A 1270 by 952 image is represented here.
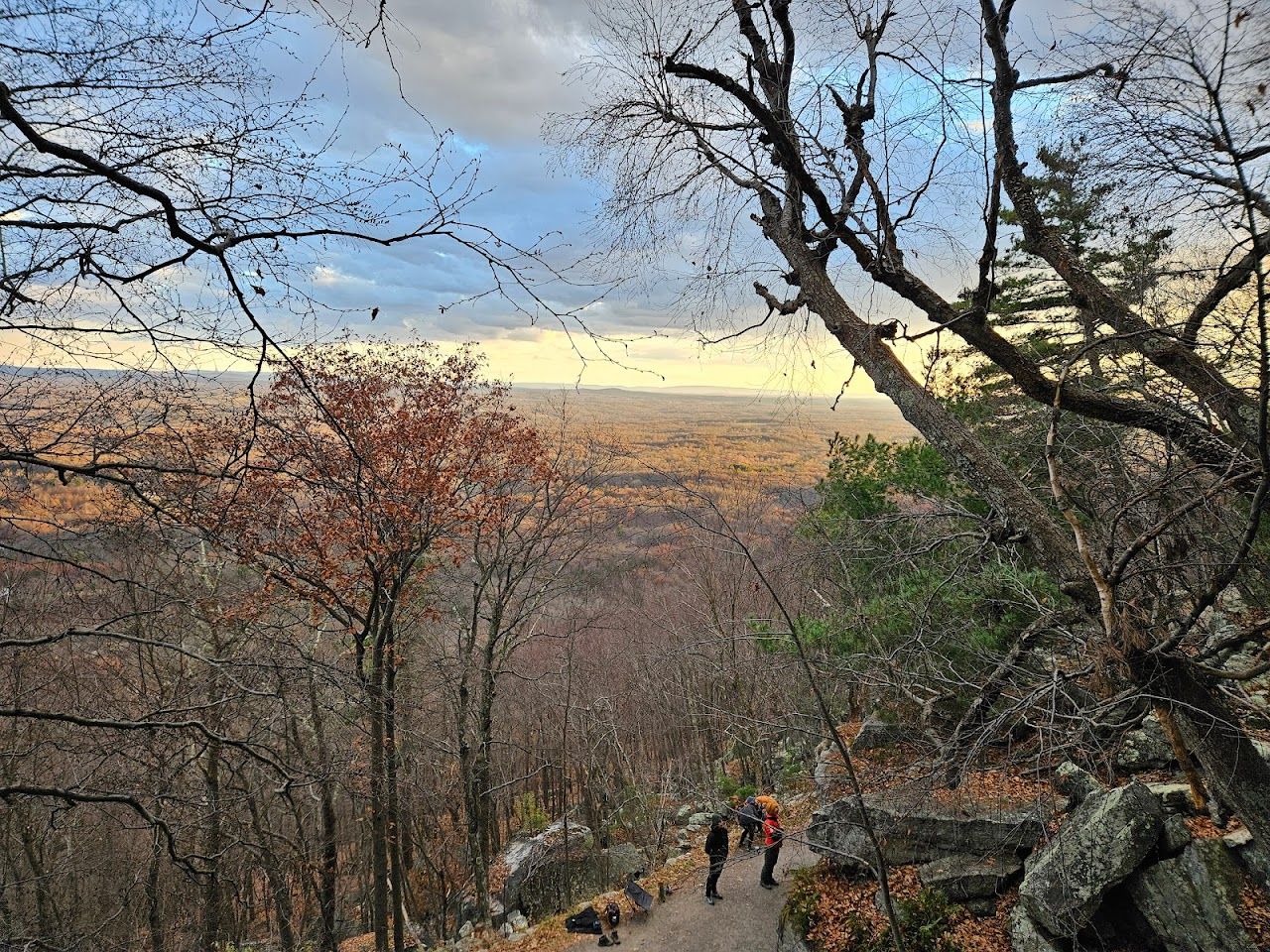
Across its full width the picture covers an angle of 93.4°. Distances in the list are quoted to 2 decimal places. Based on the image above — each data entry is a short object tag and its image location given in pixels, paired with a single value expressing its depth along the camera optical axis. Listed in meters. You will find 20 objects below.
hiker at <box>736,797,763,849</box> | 8.46
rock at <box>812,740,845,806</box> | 7.31
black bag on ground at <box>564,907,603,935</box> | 9.26
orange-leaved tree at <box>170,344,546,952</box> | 7.32
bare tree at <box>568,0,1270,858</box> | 2.94
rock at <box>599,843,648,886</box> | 13.30
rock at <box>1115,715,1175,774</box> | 6.66
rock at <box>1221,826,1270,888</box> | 4.14
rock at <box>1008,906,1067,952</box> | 5.17
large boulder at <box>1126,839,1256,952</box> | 4.29
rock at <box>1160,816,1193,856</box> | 4.79
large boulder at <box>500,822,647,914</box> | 13.55
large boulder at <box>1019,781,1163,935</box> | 4.78
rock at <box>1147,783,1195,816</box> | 5.48
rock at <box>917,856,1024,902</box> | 6.21
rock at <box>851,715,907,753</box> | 8.77
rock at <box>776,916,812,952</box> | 7.04
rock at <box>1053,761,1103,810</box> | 6.05
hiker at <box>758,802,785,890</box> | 8.27
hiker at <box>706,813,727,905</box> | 8.85
